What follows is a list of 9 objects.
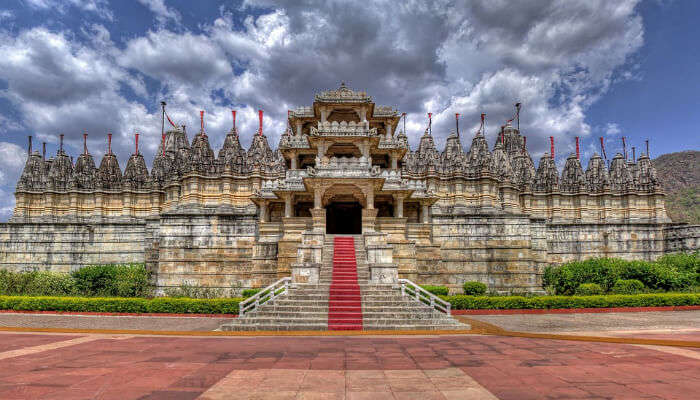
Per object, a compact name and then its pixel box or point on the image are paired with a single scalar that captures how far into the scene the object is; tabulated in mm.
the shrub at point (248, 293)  20531
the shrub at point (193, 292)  24102
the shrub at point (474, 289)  21266
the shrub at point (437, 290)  20234
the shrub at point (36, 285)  23547
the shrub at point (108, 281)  24875
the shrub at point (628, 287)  22991
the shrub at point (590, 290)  22438
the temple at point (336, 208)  24328
